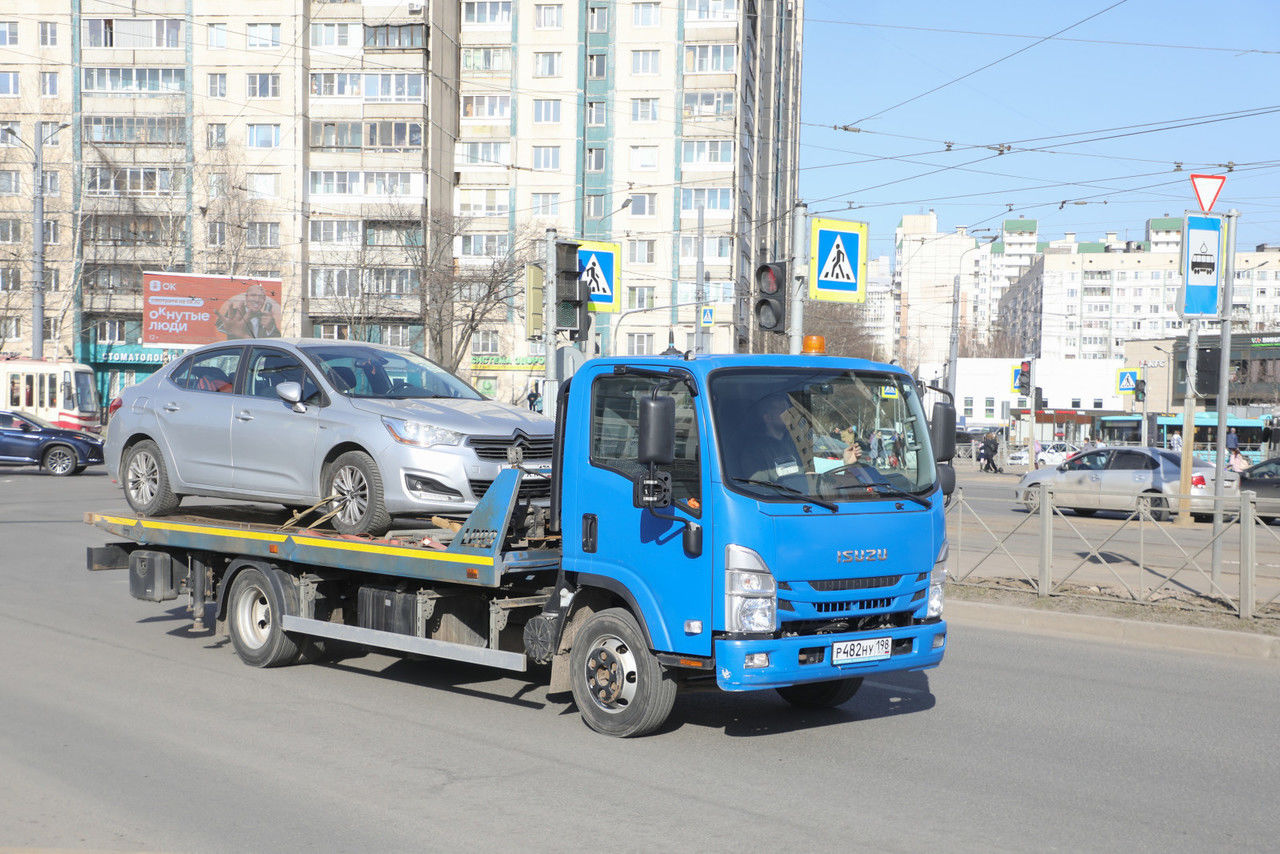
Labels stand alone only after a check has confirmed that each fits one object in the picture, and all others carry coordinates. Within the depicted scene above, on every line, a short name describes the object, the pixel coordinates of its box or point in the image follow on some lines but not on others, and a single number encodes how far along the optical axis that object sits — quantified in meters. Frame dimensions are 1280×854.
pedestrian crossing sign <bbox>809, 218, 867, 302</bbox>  14.00
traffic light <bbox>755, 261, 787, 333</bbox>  13.28
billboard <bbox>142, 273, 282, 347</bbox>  49.34
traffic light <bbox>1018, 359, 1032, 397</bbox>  39.66
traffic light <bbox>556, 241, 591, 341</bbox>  13.99
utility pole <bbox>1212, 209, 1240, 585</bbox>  12.74
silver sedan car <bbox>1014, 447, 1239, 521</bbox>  23.98
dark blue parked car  29.77
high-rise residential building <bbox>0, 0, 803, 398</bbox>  62.91
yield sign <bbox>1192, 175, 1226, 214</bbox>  12.81
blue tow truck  6.37
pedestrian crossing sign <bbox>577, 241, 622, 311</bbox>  15.30
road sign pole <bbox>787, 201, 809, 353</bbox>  14.23
